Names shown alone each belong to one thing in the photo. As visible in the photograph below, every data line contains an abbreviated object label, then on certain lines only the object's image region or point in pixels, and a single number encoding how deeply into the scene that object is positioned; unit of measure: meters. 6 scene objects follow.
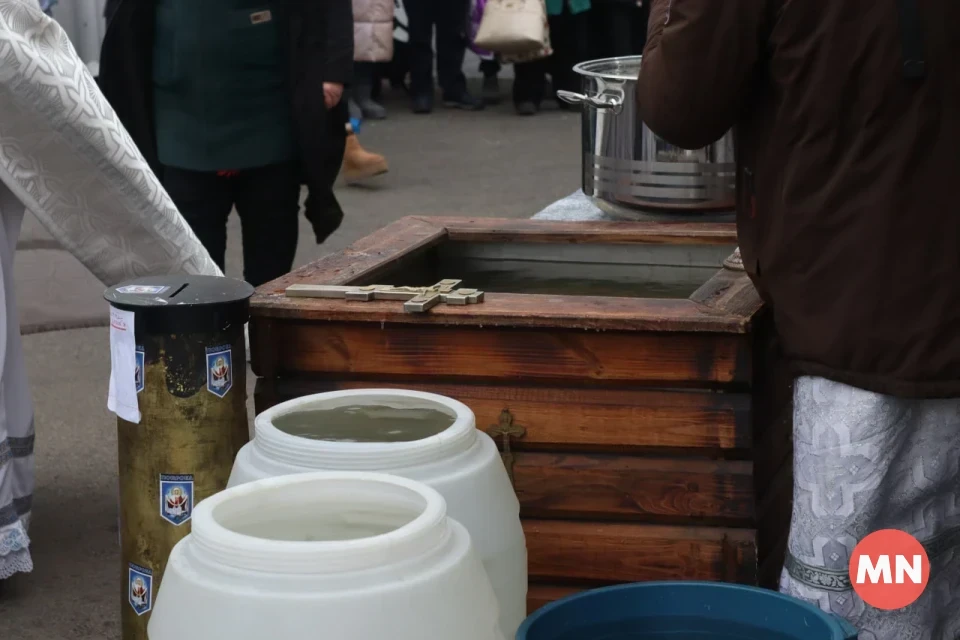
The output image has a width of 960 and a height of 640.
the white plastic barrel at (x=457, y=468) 2.80
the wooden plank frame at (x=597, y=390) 3.26
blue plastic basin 2.81
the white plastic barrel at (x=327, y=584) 2.51
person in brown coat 3.02
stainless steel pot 3.91
